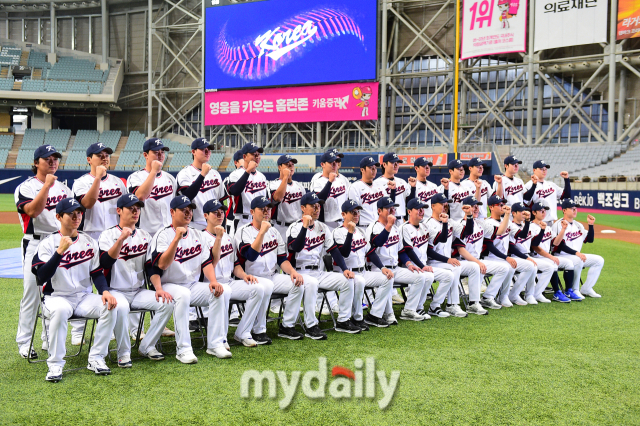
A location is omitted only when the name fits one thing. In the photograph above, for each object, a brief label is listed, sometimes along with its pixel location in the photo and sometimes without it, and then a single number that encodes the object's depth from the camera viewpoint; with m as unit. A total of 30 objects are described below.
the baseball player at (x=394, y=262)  7.03
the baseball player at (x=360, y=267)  6.72
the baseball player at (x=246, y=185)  6.83
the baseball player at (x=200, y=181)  6.38
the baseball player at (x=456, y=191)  8.92
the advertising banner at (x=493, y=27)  28.59
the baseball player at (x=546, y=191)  9.21
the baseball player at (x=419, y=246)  7.38
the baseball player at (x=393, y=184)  7.93
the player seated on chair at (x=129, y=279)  5.04
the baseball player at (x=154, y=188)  5.97
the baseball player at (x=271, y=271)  6.19
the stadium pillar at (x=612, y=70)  27.23
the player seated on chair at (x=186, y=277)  5.28
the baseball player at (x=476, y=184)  8.89
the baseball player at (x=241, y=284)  5.83
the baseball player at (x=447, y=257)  7.49
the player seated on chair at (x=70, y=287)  4.68
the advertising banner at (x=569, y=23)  27.20
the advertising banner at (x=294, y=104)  31.62
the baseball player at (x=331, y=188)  7.44
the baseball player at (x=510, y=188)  9.24
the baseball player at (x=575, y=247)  8.84
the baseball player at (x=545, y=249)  8.62
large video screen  30.81
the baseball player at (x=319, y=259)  6.48
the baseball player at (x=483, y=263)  7.95
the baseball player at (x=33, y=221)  5.30
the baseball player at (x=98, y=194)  5.58
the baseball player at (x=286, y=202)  7.16
